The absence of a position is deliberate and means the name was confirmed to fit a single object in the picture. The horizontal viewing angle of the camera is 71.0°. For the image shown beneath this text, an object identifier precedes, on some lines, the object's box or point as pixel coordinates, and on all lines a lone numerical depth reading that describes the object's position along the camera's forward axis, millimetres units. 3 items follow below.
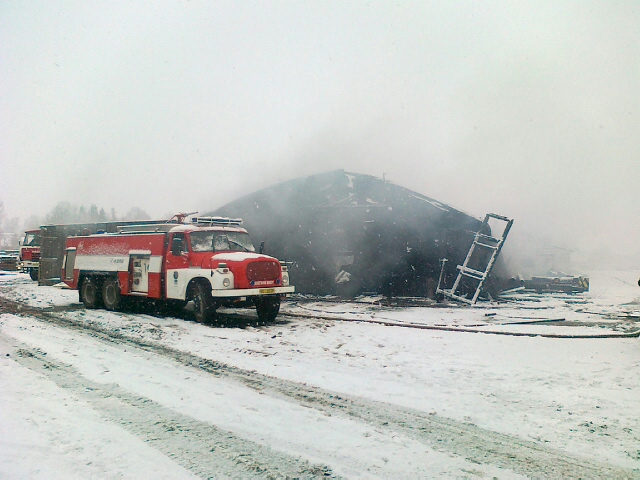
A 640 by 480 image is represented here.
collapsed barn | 18906
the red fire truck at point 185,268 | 11531
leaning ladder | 16609
